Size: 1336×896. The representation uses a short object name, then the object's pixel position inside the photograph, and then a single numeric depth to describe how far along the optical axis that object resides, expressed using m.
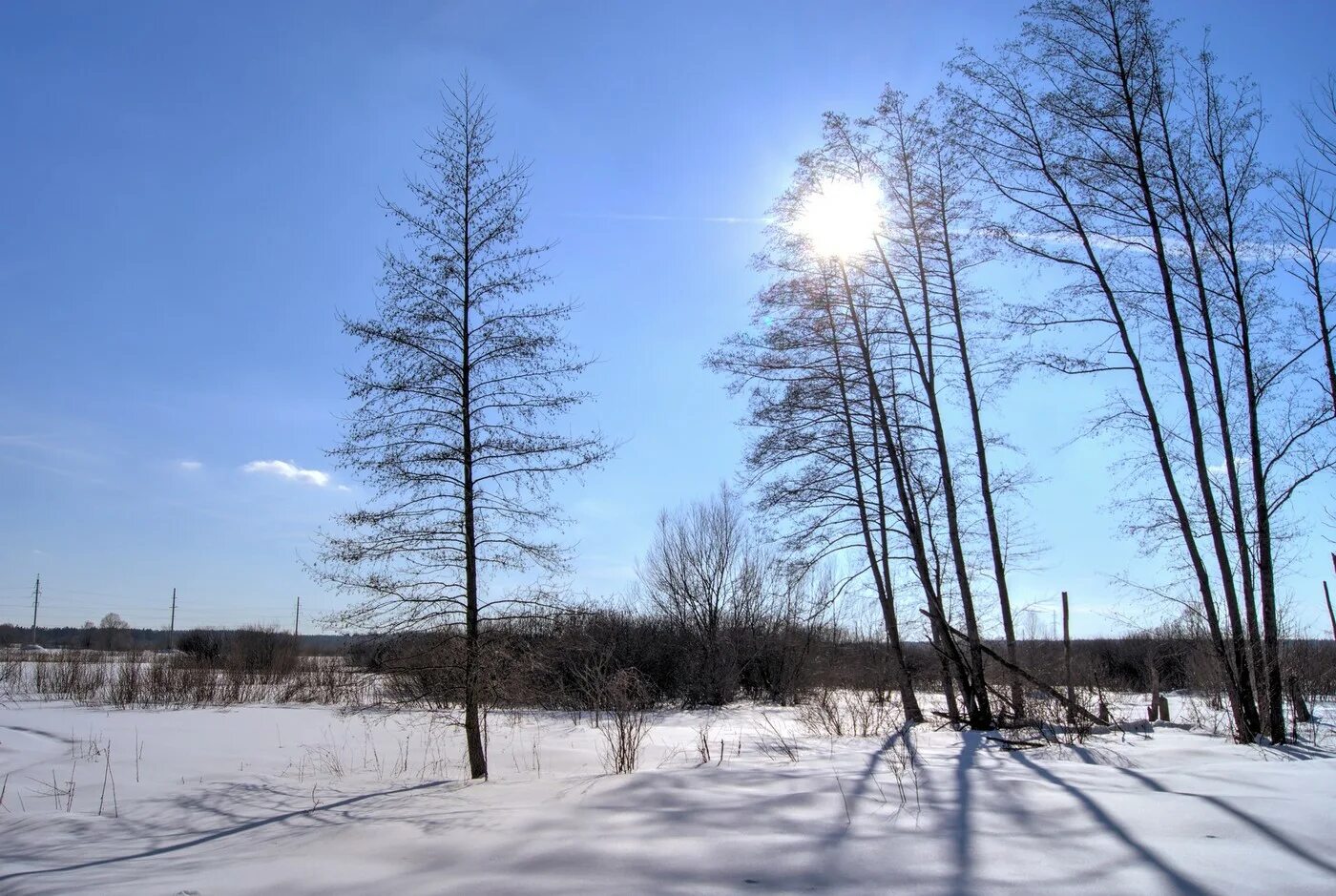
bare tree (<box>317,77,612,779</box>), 9.95
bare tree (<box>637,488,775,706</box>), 26.92
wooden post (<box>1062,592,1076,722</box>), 14.78
